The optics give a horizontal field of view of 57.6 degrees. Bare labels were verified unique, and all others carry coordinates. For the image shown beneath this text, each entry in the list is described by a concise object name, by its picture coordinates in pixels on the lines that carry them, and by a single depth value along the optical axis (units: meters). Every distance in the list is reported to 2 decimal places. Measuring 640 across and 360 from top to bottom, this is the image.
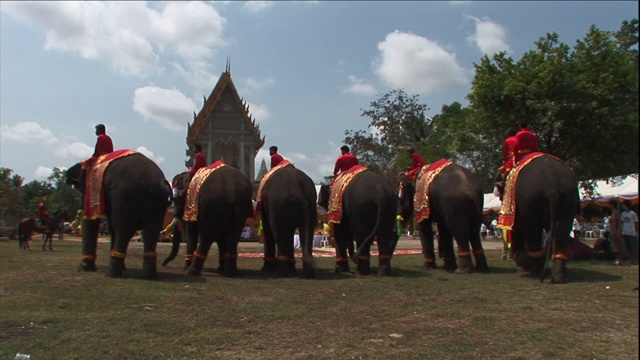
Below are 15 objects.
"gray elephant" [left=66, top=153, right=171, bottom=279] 9.25
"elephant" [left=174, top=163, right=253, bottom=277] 10.15
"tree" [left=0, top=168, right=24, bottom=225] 38.89
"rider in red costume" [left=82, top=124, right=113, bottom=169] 10.24
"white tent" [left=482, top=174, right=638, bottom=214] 17.59
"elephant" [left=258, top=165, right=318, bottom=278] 10.26
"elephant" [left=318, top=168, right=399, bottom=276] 10.34
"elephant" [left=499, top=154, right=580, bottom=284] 8.79
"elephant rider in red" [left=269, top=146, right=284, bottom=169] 11.71
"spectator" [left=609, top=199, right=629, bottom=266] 10.40
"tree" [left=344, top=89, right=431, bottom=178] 43.34
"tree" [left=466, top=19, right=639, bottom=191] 13.51
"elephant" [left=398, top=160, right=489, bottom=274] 10.64
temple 44.31
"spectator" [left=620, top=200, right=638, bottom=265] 10.90
